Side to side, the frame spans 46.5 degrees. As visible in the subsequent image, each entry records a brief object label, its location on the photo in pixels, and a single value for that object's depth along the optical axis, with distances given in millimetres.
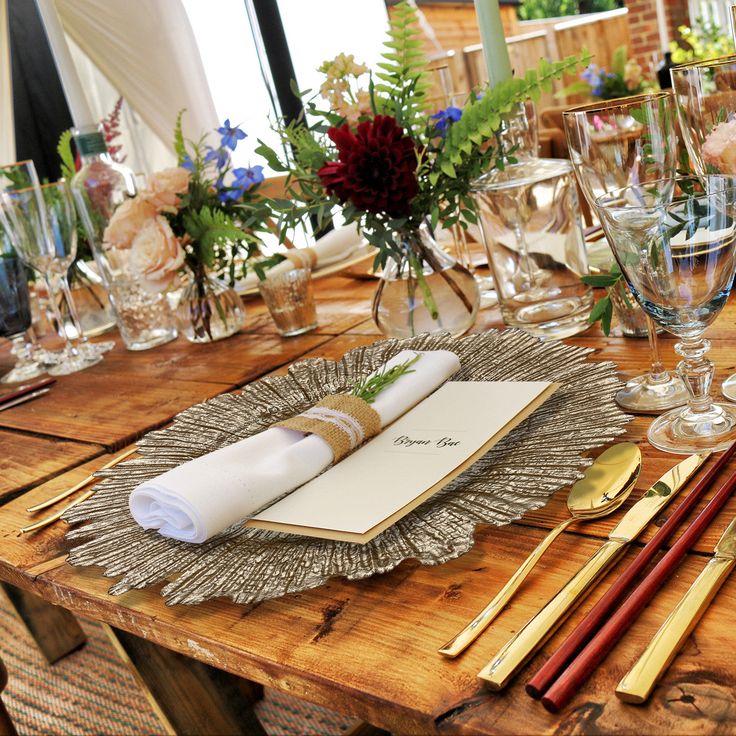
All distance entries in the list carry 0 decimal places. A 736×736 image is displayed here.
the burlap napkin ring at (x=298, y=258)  1331
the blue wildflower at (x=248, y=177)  1306
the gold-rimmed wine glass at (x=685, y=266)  545
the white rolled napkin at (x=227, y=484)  601
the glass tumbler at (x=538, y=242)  960
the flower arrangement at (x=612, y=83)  5480
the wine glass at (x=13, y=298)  1451
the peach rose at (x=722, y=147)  651
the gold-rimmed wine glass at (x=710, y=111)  645
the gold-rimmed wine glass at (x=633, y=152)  689
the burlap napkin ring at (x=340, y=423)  678
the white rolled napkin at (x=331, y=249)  1583
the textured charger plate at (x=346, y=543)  538
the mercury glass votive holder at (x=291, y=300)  1293
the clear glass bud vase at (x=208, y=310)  1386
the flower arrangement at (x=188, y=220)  1273
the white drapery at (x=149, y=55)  3809
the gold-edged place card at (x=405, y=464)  565
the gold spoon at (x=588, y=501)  455
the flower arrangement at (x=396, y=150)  905
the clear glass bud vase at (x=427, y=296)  1021
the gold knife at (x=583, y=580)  410
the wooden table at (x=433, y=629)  382
